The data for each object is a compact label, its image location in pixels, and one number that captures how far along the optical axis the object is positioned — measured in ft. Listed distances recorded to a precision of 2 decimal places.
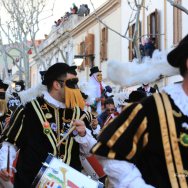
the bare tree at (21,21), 88.28
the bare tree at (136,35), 48.59
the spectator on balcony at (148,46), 65.91
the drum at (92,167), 19.71
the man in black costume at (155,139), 10.28
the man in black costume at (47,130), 19.11
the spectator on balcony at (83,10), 119.87
